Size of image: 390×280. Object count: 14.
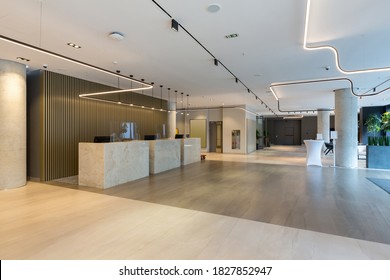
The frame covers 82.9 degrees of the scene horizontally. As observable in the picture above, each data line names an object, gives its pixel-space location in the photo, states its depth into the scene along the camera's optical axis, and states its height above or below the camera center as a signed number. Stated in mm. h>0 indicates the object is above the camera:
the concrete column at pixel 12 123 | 5762 +408
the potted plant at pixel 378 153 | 8766 -610
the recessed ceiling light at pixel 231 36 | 4438 +2087
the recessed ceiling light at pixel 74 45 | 4914 +2098
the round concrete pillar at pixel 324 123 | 17031 +1139
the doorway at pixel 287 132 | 25859 +687
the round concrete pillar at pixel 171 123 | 13156 +909
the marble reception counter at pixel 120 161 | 5816 -688
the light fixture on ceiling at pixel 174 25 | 3844 +1987
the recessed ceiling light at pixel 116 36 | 4371 +2060
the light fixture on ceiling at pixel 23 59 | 5641 +2081
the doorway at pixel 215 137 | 16078 +68
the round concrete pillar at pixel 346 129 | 9125 +357
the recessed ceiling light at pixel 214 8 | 3441 +2072
